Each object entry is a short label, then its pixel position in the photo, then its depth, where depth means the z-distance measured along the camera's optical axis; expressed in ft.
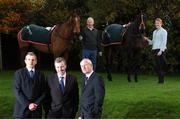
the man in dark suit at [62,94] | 28.94
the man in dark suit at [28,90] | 29.17
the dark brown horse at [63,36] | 51.96
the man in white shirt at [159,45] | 49.16
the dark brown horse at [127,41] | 54.34
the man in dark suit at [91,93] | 27.75
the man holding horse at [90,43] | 52.49
